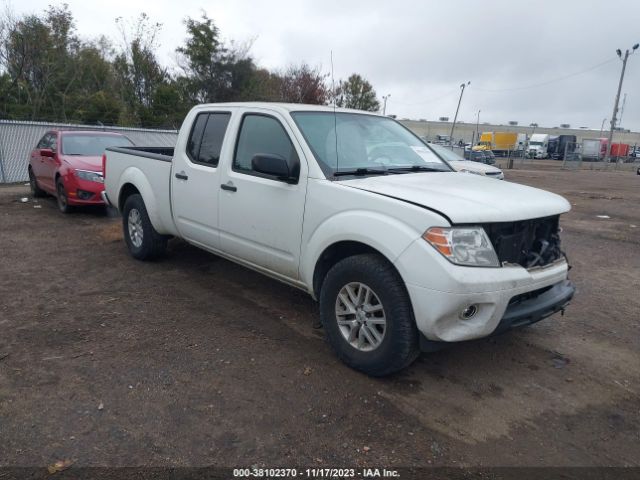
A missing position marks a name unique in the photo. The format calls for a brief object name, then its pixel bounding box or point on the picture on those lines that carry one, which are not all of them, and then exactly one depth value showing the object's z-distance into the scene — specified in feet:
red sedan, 28.96
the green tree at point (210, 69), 93.86
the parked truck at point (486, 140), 173.37
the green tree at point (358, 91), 147.84
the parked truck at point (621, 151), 172.76
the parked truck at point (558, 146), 168.86
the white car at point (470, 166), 37.39
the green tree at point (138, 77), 90.33
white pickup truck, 10.03
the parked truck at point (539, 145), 174.19
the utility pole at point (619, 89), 115.55
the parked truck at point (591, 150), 159.43
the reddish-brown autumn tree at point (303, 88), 110.63
